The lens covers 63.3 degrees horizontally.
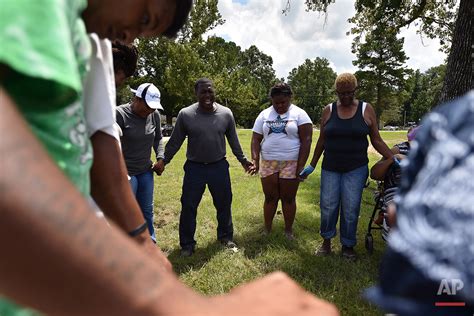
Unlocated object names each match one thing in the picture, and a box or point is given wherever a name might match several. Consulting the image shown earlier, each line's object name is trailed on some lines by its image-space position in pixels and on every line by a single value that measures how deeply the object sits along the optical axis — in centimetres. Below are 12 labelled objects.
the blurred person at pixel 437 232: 77
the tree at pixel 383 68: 4738
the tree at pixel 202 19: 2616
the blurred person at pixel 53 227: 45
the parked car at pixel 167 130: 3176
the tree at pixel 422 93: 6300
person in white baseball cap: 438
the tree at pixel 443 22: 488
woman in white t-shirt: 516
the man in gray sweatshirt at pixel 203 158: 484
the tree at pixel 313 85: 6425
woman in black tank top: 437
